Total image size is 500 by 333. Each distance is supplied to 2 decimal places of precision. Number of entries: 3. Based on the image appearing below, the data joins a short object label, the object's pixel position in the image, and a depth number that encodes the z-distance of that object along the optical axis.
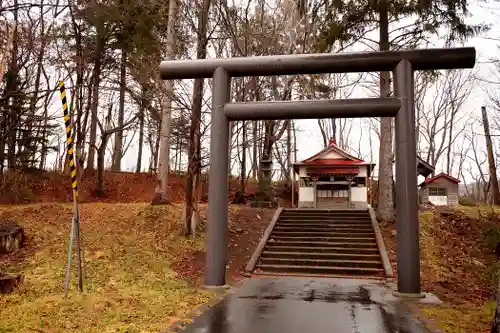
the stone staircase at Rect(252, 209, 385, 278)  11.17
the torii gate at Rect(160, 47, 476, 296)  7.87
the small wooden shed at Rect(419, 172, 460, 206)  23.52
